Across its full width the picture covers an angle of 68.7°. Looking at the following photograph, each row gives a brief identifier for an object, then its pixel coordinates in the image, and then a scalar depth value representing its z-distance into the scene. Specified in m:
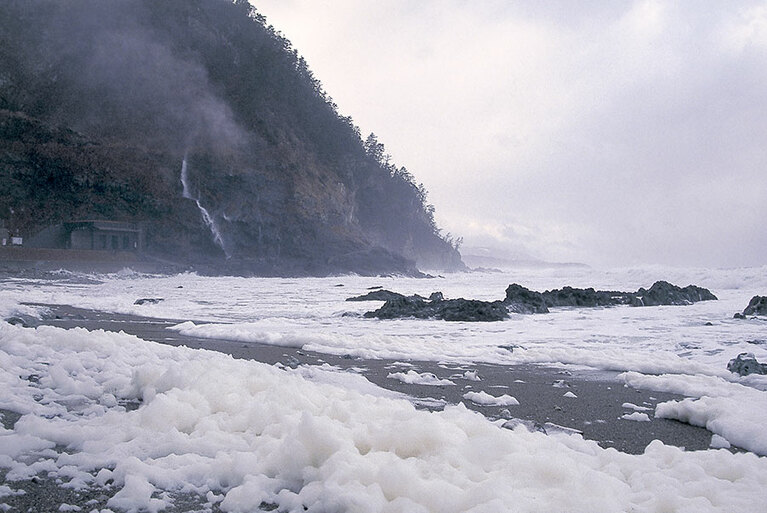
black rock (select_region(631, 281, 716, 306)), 16.86
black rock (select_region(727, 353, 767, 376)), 5.91
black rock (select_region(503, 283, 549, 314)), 14.59
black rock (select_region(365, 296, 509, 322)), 12.80
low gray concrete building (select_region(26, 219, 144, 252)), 45.91
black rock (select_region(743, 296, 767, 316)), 12.38
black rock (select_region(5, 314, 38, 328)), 7.92
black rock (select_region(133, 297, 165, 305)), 17.18
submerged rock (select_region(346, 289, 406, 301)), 19.93
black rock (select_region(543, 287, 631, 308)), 16.62
